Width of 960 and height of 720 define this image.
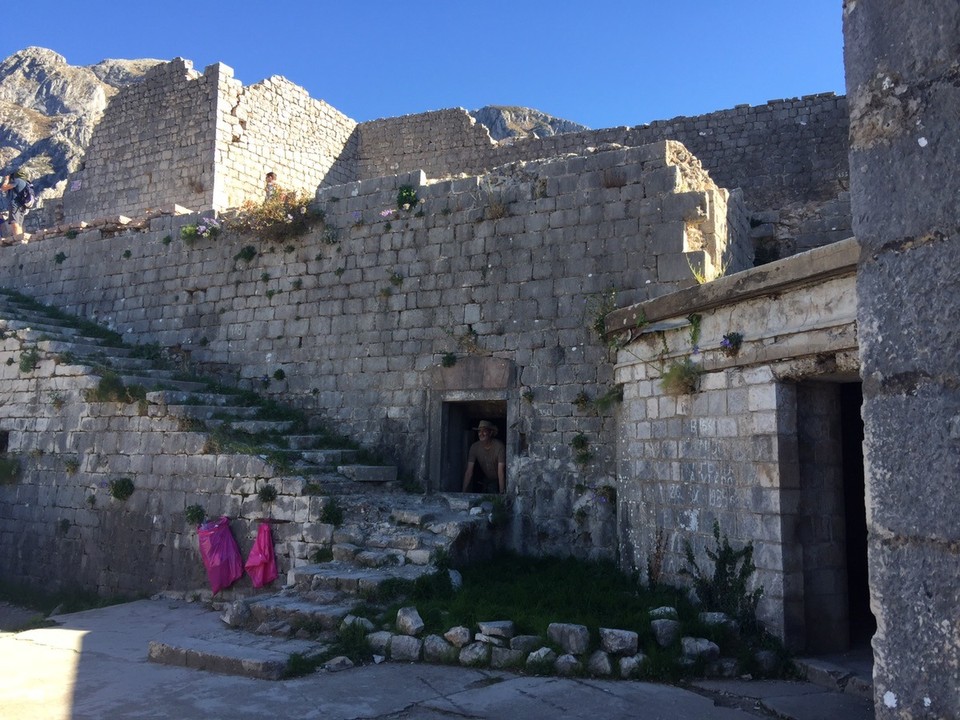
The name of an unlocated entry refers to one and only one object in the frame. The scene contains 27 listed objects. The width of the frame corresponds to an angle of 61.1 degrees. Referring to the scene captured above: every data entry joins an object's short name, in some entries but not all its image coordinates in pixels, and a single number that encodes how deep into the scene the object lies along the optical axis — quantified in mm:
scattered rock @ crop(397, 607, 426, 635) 6500
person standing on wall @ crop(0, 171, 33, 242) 17923
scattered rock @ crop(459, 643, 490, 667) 6121
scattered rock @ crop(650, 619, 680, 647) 6098
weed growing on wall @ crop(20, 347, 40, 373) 12039
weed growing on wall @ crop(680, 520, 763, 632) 6395
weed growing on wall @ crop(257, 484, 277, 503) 9352
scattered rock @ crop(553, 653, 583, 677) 5836
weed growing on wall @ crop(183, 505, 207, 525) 9875
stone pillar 2109
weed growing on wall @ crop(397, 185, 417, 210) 11109
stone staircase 7719
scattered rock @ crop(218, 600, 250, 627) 7465
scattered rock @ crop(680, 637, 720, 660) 5930
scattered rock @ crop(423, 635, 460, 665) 6223
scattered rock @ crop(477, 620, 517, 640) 6273
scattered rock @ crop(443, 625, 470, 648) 6297
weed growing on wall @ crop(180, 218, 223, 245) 12938
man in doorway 10172
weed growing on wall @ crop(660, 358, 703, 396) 7296
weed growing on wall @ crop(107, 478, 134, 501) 10703
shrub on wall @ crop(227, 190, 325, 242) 11961
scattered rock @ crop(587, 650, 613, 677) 5824
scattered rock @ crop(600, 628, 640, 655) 5945
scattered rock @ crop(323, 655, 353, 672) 6164
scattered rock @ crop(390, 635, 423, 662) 6316
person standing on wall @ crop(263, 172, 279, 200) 16286
